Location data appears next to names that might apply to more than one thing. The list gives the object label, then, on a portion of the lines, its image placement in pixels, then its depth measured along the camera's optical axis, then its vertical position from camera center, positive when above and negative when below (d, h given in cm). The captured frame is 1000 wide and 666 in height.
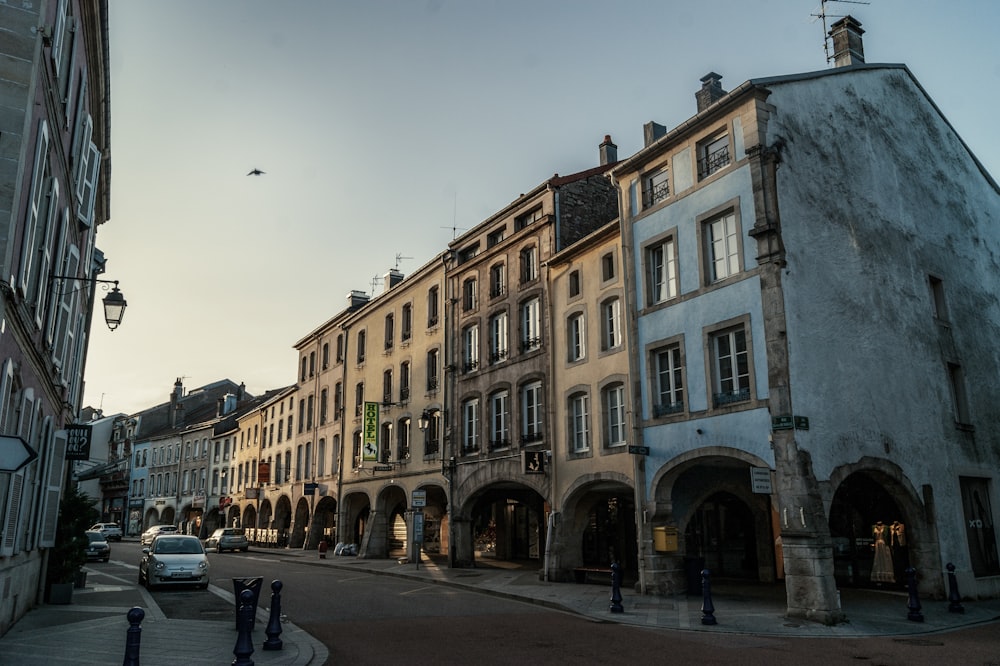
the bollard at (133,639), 682 -108
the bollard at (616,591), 1489 -149
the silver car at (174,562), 1983 -116
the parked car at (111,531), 5516 -97
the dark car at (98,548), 3312 -130
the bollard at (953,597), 1501 -164
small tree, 1695 -45
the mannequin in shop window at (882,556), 1906 -107
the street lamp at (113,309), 1318 +356
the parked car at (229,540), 4059 -123
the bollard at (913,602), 1380 -161
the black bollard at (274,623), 1077 -151
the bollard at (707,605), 1346 -159
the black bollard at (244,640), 896 -144
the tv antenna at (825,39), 2166 +1335
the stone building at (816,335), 1573 +407
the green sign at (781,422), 1500 +177
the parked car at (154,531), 4146 -78
